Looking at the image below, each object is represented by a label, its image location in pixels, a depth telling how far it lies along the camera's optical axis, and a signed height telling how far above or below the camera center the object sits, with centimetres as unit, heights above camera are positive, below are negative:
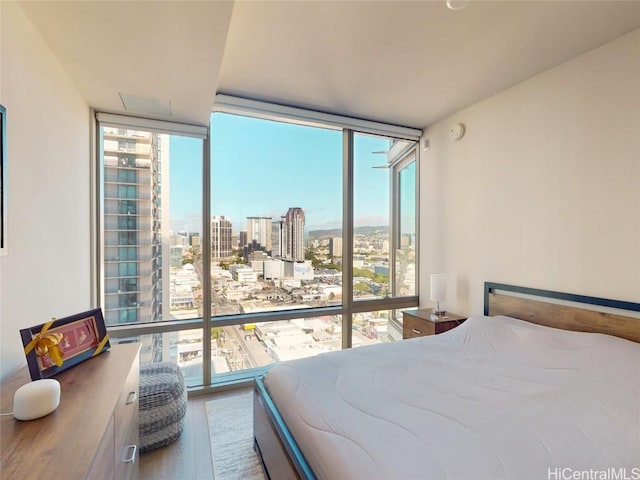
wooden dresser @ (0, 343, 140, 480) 80 -58
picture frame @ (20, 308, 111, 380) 116 -45
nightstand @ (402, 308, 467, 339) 291 -83
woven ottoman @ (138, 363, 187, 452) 201 -115
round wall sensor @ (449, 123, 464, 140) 316 +111
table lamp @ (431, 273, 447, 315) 313 -52
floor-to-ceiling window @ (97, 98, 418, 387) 268 +2
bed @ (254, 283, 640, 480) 109 -77
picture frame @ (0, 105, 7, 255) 118 +23
